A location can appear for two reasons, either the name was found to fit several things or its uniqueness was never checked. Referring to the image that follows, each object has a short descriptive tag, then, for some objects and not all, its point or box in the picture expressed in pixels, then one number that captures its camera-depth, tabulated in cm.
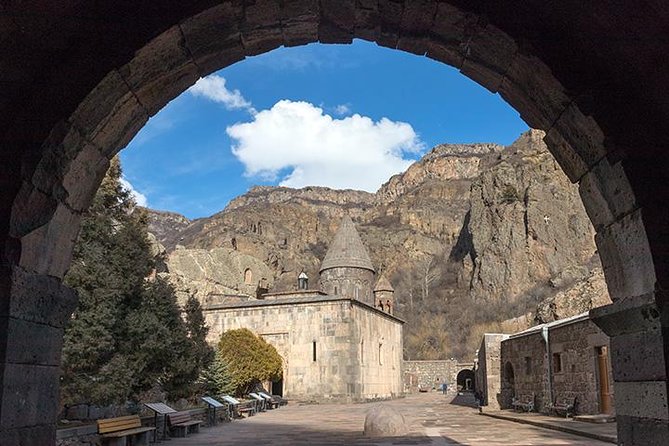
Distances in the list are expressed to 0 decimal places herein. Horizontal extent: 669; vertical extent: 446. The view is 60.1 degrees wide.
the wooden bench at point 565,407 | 1564
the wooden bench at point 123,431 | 1009
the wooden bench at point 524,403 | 1878
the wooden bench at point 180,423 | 1311
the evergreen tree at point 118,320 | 1211
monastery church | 2991
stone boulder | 1343
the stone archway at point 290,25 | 394
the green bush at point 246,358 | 2619
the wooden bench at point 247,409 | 2064
